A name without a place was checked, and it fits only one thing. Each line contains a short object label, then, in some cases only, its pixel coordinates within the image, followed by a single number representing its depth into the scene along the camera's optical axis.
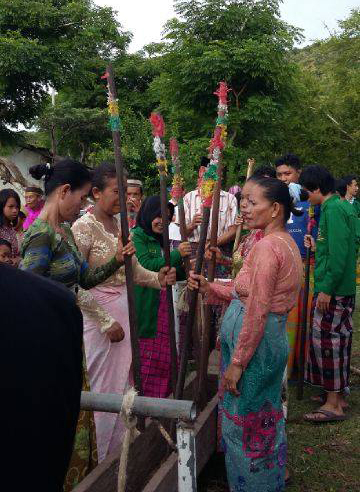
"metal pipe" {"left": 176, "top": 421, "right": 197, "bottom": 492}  1.34
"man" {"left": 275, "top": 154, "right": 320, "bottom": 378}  4.36
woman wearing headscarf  3.80
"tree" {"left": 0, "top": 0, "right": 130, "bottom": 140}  19.19
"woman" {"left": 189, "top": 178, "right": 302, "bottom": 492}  2.35
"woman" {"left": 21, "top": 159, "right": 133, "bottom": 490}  2.33
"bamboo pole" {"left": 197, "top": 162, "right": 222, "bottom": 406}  2.87
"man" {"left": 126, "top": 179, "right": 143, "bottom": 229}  5.27
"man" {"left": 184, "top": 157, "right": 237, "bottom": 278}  4.87
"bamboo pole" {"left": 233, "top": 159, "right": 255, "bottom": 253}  4.07
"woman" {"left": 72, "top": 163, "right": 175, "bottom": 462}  3.00
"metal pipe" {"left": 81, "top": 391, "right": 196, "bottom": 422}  1.33
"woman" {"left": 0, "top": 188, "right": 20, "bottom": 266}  5.30
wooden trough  2.12
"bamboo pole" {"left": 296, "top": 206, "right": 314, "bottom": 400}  4.05
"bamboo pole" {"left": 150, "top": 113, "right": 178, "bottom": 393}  2.43
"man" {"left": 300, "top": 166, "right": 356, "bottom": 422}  3.73
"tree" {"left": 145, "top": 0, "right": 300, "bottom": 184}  15.66
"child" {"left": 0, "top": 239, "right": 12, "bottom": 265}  4.12
